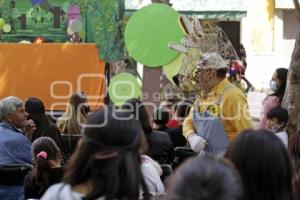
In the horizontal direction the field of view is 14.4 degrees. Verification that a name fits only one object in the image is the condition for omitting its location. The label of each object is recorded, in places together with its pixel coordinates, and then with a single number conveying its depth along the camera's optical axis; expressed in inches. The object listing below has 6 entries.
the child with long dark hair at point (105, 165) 192.9
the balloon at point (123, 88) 610.4
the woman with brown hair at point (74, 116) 492.8
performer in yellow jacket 389.4
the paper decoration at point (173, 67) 555.5
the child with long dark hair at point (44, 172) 354.4
